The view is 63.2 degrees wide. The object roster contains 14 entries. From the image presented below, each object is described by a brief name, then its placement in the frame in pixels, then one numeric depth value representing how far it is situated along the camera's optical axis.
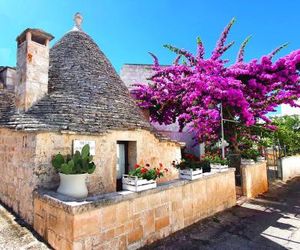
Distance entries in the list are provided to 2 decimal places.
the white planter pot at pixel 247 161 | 9.83
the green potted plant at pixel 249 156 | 9.95
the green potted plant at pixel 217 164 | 7.77
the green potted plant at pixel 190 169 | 6.38
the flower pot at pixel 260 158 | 10.58
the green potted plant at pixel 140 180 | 4.91
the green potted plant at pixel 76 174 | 4.60
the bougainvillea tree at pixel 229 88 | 8.60
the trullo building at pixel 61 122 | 5.28
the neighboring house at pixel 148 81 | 13.15
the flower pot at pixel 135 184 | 4.89
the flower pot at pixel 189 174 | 6.35
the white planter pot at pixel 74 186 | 4.61
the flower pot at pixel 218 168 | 7.72
